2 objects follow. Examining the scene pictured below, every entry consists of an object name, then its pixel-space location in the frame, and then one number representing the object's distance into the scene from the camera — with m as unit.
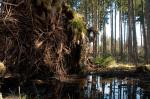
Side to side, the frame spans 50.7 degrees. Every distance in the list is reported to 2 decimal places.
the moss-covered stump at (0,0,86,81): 6.96
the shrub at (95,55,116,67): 10.93
